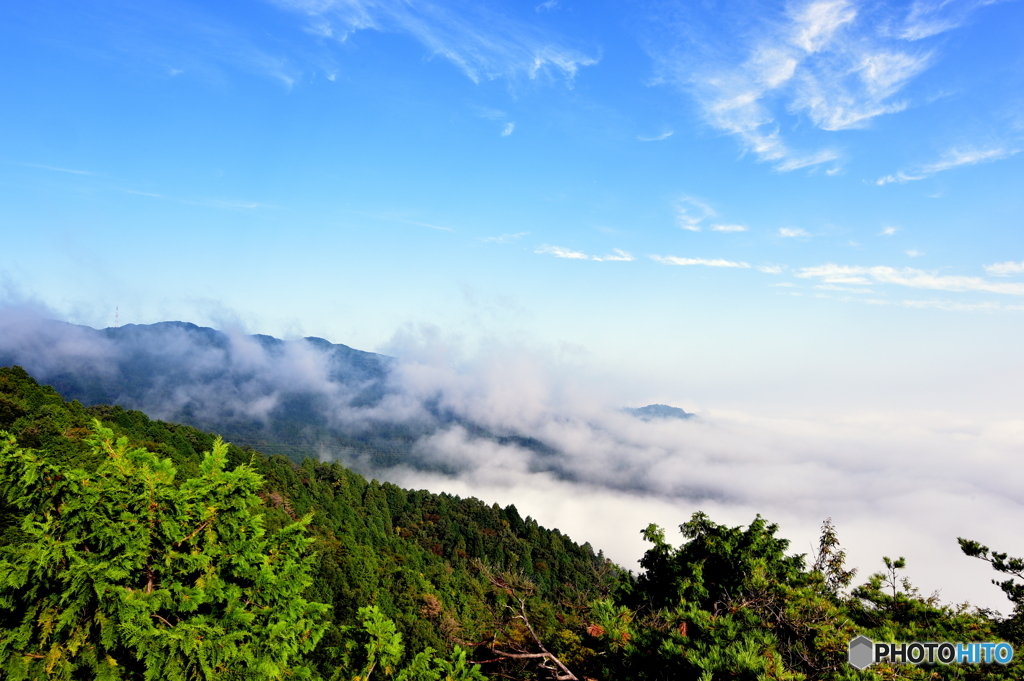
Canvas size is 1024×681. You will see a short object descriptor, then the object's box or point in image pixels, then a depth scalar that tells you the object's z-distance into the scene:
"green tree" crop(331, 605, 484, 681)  9.08
